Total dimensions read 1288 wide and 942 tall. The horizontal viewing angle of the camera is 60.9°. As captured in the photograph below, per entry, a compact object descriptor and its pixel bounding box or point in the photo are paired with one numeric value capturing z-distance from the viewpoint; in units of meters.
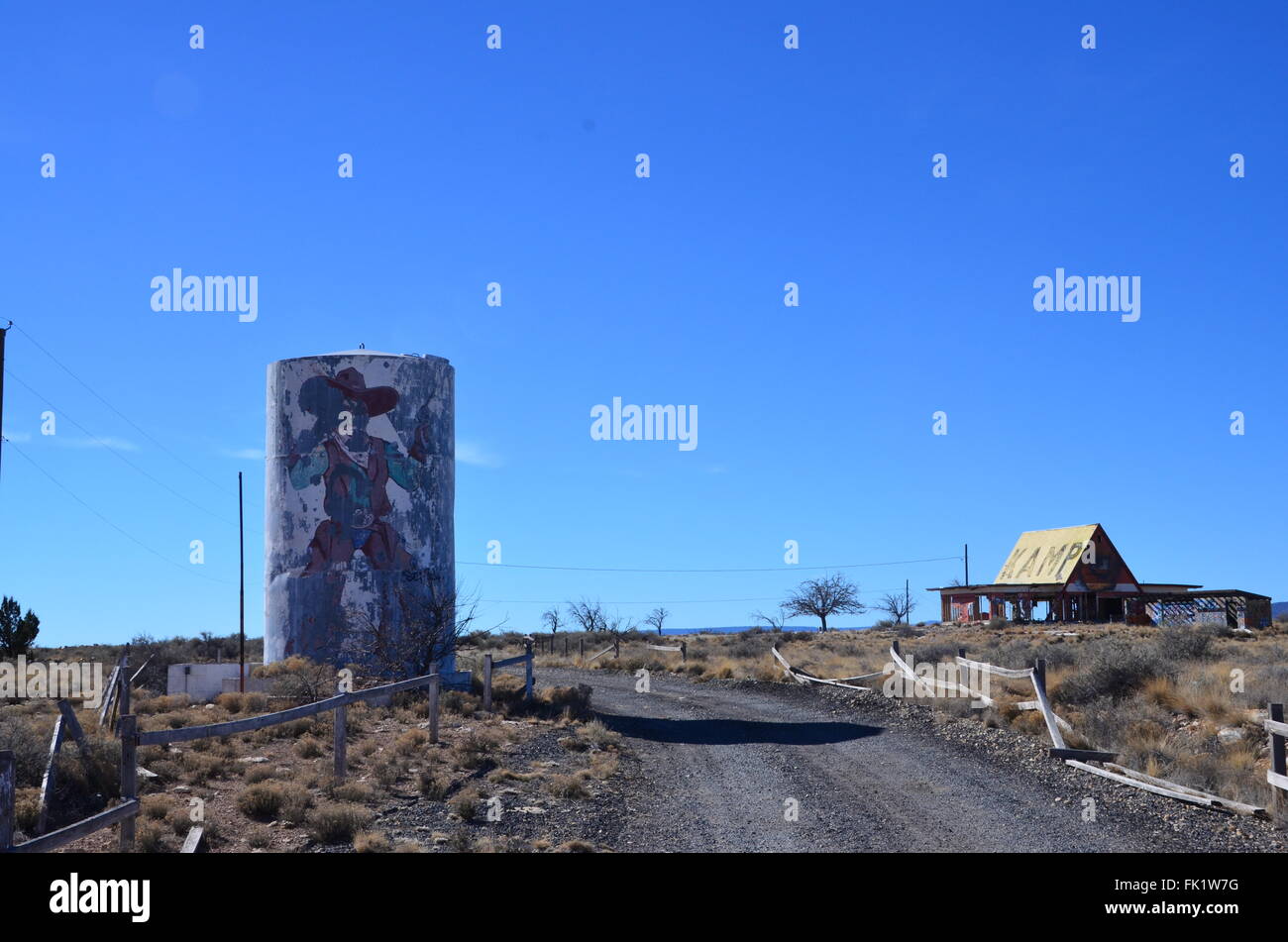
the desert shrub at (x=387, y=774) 14.67
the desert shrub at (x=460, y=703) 22.93
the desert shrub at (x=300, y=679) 22.45
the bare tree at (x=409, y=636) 27.25
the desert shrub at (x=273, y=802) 12.54
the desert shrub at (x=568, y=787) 14.24
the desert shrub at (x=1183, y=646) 27.21
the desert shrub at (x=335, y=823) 11.60
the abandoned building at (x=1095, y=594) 57.12
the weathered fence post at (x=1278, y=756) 12.21
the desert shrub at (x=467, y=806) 12.77
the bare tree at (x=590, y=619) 68.62
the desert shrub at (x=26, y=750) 13.65
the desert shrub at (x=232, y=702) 21.95
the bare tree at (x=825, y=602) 79.75
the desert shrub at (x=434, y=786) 14.09
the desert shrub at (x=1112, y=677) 21.08
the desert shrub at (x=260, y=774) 14.32
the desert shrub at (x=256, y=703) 21.61
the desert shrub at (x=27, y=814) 11.72
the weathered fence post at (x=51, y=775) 11.82
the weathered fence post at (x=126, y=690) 14.11
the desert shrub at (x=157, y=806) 12.18
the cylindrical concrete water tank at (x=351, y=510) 28.22
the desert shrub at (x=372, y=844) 10.87
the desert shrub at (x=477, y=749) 16.61
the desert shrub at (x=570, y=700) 23.72
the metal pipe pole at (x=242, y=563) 30.68
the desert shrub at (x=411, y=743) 17.05
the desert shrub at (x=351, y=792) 13.38
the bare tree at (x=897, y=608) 87.18
